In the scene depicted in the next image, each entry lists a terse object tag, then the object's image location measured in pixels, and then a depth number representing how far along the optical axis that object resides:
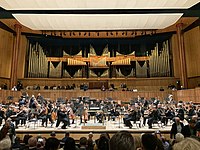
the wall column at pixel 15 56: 11.99
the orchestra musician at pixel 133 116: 6.24
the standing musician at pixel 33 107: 6.10
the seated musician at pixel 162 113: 6.47
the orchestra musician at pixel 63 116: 6.04
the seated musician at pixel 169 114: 6.50
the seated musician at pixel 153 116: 6.11
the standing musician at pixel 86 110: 6.74
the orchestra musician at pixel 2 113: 6.42
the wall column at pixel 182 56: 11.92
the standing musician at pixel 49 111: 6.50
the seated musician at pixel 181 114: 6.09
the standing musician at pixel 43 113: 6.32
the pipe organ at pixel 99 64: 13.25
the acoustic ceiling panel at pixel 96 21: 8.28
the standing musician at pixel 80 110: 6.28
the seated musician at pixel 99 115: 7.28
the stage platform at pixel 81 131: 5.58
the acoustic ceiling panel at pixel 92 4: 7.04
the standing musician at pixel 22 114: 5.97
